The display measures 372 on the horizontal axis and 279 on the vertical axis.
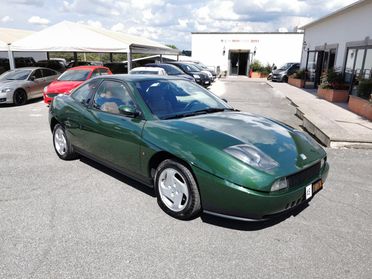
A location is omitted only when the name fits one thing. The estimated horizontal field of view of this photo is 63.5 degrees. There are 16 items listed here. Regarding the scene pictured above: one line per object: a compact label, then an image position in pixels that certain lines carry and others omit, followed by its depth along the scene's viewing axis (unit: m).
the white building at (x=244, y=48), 35.53
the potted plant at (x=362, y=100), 9.38
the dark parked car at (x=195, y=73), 18.22
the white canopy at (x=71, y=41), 16.34
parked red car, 10.39
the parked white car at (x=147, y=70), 14.23
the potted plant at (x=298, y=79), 20.09
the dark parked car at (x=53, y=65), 22.31
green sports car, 2.75
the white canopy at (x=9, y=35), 18.22
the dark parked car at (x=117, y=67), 24.66
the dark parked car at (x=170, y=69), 16.62
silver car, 11.23
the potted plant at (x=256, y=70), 33.22
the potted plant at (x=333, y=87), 12.96
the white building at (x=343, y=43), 12.05
